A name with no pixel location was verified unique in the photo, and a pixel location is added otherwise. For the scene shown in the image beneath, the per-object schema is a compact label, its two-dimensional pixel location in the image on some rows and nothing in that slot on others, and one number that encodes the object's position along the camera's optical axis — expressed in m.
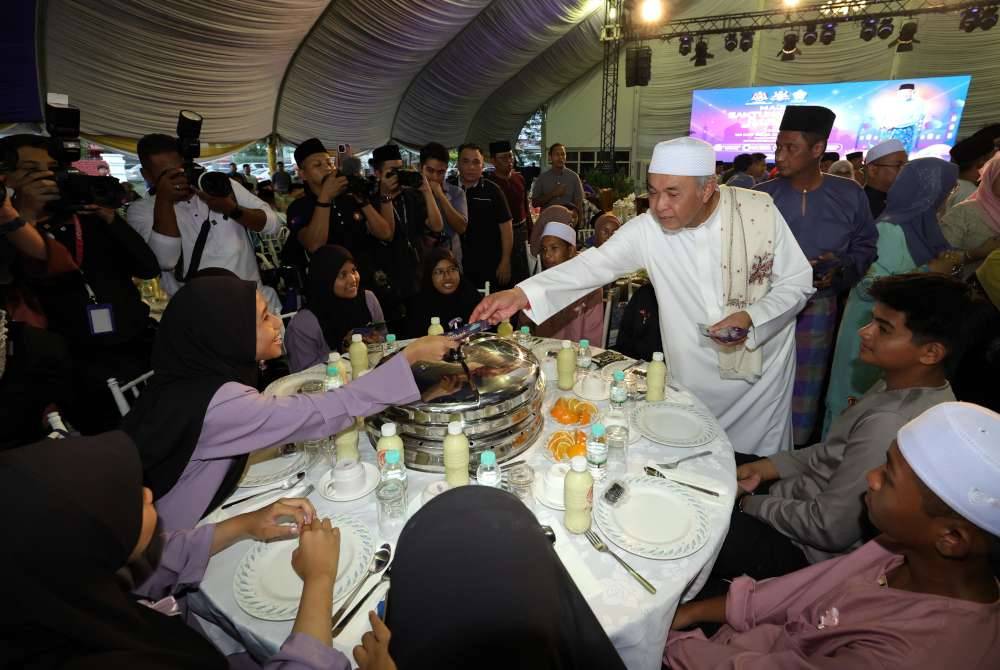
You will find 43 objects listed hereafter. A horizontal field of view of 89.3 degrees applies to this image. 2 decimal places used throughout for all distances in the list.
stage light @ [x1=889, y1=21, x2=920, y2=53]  11.26
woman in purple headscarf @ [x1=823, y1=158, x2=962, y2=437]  3.37
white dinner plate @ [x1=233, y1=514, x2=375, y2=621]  1.20
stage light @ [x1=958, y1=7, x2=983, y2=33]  10.52
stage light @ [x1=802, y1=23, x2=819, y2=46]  12.02
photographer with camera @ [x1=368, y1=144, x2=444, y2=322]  3.85
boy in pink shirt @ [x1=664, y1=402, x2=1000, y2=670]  1.02
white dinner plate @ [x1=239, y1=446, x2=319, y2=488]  1.70
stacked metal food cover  1.69
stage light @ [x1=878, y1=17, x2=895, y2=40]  11.38
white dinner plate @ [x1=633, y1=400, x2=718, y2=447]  1.84
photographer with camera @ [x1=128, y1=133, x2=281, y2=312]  3.11
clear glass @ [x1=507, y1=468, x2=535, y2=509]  1.58
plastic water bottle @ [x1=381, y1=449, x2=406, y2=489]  1.51
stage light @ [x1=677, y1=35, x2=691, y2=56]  12.91
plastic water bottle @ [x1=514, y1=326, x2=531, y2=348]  2.80
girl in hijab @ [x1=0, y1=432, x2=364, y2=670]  0.80
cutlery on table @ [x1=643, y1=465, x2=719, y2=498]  1.65
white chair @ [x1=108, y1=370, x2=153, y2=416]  2.24
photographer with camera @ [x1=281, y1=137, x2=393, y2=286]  3.50
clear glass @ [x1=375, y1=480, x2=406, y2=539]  1.45
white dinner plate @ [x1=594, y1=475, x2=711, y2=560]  1.34
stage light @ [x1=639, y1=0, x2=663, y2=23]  12.67
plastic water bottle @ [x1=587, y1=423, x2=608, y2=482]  1.64
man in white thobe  2.34
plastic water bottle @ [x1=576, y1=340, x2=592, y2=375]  2.42
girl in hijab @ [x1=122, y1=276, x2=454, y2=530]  1.53
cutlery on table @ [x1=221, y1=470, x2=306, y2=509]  1.64
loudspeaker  13.09
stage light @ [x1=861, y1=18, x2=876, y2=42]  11.70
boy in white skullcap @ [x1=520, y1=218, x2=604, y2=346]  3.51
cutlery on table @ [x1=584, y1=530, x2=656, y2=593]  1.22
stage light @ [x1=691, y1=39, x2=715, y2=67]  13.07
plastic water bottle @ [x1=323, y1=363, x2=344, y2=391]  2.13
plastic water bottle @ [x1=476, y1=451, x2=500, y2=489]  1.48
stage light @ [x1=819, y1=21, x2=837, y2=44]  11.73
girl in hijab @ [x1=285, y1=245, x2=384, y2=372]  3.09
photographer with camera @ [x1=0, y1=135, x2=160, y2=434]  2.59
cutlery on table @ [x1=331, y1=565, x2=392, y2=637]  1.13
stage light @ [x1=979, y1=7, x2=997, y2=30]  10.30
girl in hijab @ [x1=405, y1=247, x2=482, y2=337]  3.61
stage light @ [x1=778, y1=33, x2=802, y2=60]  11.91
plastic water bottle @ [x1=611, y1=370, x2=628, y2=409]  2.06
